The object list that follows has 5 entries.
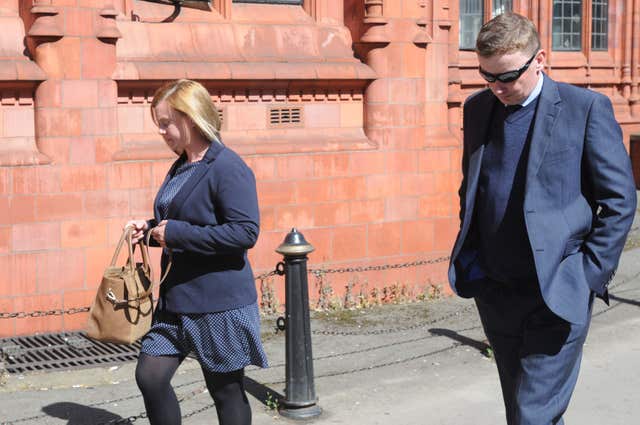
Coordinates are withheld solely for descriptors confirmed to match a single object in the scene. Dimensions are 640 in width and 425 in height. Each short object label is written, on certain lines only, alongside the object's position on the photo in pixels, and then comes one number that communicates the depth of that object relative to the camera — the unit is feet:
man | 13.88
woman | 15.97
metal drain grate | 26.94
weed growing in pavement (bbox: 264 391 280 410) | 23.08
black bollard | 22.50
